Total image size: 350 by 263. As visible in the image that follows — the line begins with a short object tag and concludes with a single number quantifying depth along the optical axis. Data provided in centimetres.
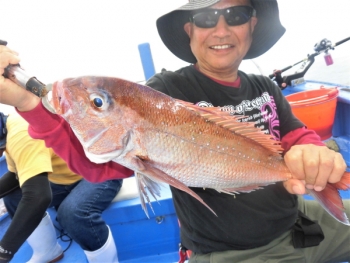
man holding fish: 87
